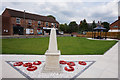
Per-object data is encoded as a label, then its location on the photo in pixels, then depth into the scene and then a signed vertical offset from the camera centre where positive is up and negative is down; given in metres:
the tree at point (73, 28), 46.34 +5.91
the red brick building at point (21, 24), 23.80 +5.02
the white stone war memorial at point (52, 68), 3.01 -1.46
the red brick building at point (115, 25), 29.02 +5.14
